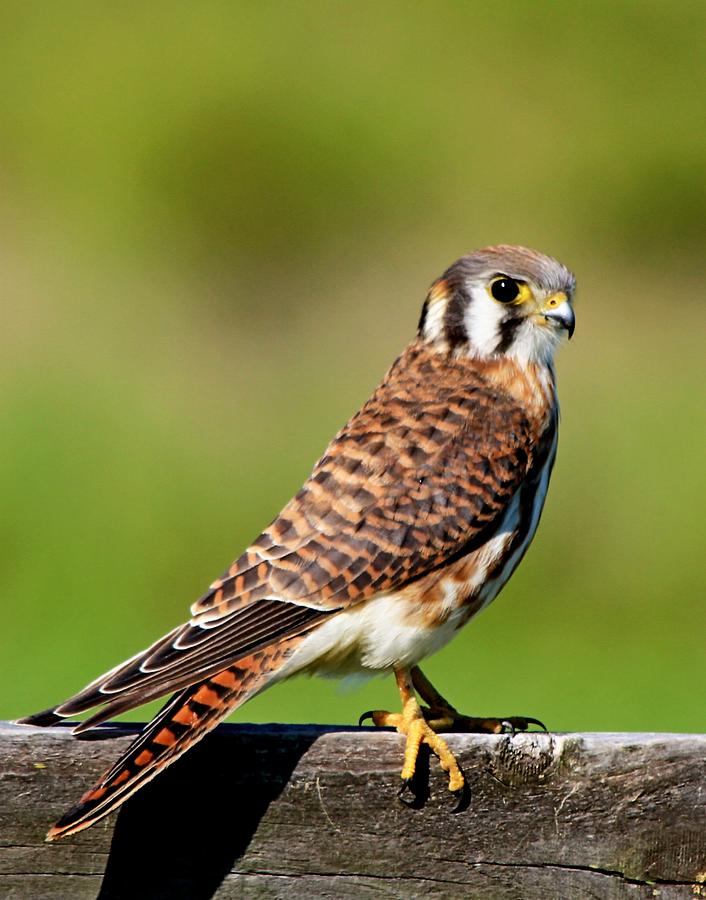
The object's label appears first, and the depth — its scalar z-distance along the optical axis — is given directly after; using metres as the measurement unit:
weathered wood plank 5.53
